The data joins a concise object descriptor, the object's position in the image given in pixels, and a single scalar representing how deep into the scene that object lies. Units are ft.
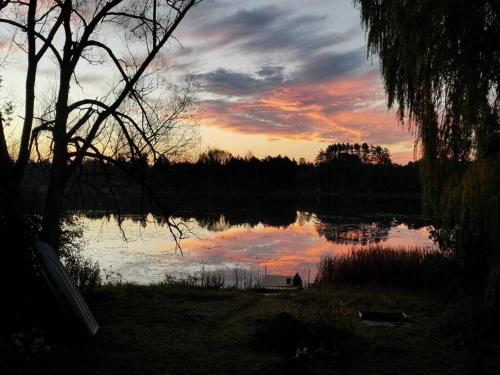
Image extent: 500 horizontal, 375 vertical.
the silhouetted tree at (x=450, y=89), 20.18
